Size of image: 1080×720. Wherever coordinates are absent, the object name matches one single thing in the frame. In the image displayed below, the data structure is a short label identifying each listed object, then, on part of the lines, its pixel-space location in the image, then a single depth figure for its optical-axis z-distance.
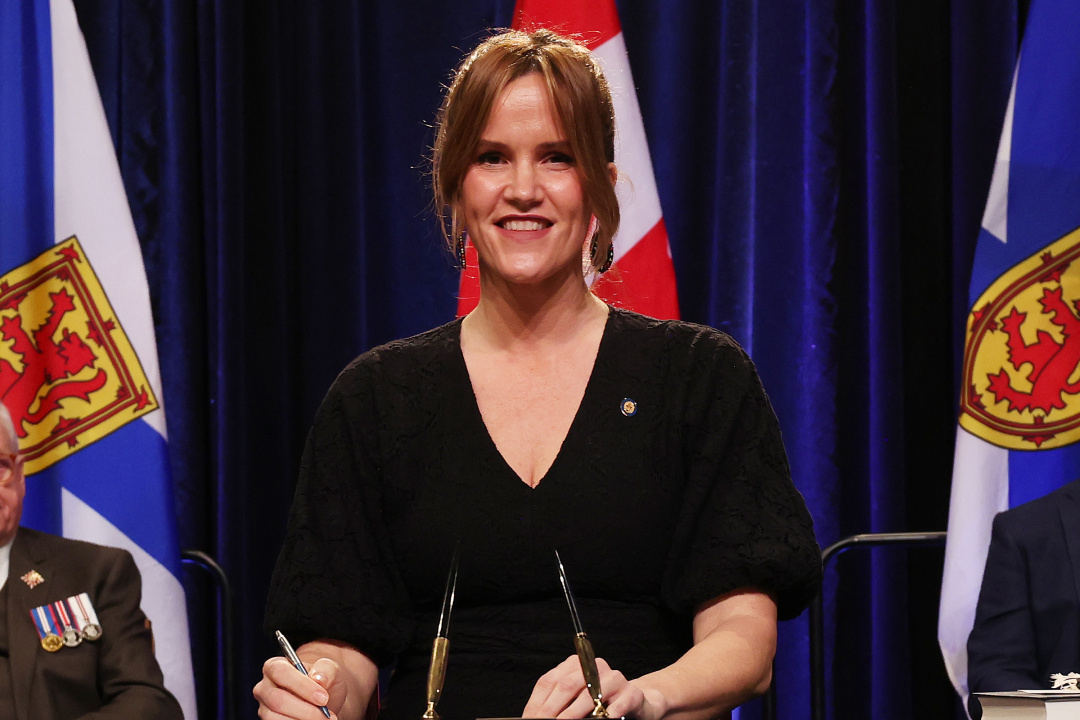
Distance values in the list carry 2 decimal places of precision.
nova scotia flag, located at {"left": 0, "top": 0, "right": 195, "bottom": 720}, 5.07
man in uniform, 4.49
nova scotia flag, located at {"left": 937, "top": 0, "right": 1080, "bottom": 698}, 4.84
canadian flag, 5.54
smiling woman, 2.70
